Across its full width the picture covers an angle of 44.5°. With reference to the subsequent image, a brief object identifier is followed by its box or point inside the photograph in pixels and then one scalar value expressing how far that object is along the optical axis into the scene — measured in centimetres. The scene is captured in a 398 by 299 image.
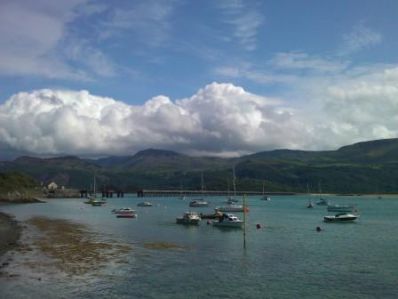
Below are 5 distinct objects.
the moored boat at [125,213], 17718
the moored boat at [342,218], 15212
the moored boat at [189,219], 13648
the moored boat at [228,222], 12428
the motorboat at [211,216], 15760
